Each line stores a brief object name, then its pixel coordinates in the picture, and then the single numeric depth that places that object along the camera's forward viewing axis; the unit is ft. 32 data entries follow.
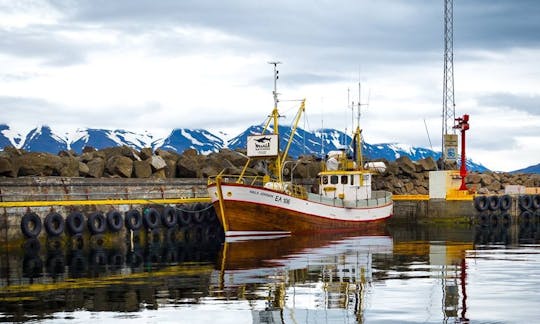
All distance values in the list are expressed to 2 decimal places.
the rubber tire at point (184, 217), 142.92
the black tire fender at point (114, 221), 127.65
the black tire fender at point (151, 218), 135.44
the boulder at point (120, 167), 149.28
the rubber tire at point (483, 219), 185.10
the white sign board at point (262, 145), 141.28
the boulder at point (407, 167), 215.72
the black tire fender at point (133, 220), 131.75
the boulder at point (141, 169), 152.05
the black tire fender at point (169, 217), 138.92
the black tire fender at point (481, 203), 186.19
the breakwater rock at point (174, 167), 138.82
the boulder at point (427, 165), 219.41
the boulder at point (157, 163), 156.56
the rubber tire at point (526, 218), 190.45
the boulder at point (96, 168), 147.43
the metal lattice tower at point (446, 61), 221.05
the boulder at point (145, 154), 166.30
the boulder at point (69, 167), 140.97
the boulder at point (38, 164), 136.46
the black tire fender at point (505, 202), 190.39
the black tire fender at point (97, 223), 124.67
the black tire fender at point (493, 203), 187.62
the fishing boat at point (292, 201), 135.13
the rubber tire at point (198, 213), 146.72
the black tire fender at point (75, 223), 121.80
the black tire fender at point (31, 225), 115.85
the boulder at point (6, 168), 127.03
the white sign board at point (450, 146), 205.05
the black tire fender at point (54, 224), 119.03
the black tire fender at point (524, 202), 195.21
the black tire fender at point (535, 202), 196.65
